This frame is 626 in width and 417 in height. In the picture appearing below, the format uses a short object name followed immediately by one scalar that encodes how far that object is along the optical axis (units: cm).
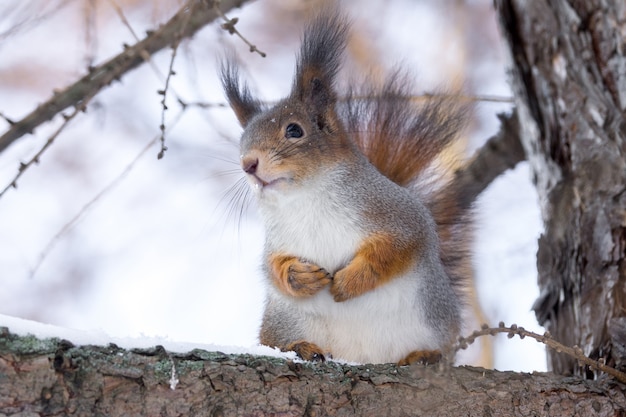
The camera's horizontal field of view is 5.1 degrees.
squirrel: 371
